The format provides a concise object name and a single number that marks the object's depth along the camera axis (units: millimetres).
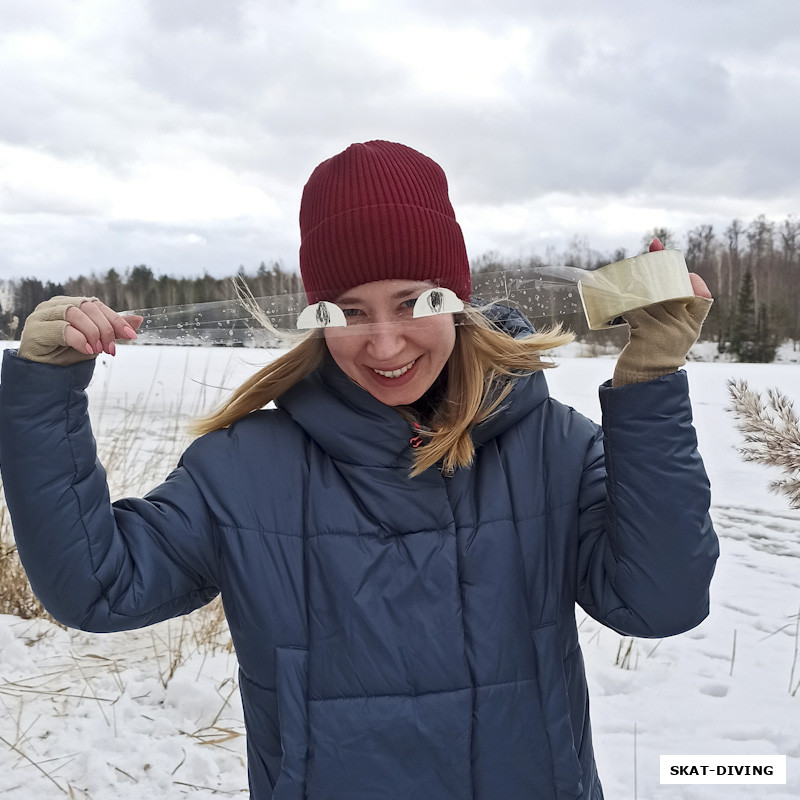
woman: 1055
